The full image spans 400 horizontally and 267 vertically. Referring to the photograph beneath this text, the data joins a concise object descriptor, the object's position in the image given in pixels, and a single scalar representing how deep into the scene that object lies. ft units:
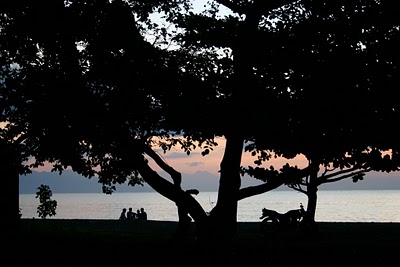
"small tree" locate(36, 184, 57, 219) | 125.90
